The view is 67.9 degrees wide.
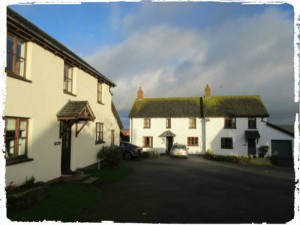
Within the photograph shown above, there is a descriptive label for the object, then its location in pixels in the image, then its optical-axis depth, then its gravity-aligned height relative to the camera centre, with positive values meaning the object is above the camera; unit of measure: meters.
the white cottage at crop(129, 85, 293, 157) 29.47 -0.23
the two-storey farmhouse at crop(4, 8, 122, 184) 7.82 +0.59
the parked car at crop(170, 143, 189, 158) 25.77 -3.13
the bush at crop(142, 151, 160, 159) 26.14 -3.63
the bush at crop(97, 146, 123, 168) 15.11 -2.20
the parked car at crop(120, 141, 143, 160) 23.05 -2.82
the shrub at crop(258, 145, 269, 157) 28.30 -3.18
